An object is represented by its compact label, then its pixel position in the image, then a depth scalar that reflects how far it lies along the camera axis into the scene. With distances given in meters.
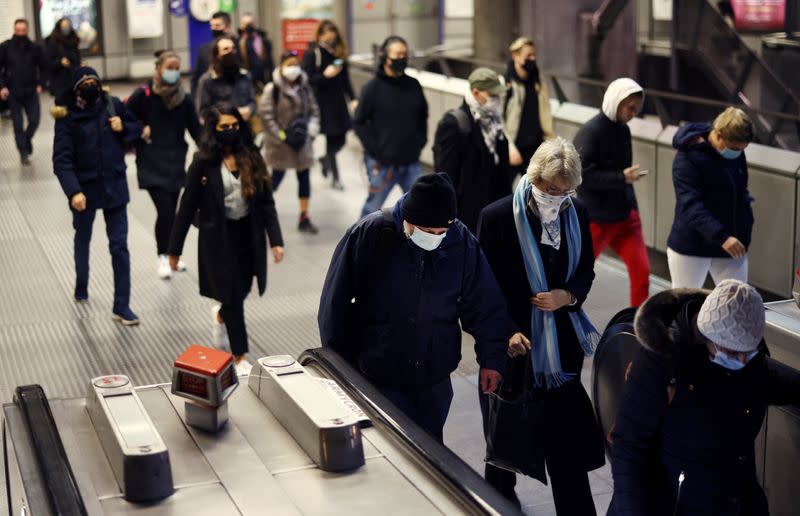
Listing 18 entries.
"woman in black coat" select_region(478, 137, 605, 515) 4.77
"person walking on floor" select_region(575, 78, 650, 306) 7.08
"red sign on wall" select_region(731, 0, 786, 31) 13.85
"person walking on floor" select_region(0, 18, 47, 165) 14.93
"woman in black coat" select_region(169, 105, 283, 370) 6.71
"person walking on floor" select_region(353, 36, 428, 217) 9.45
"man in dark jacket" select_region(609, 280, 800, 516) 3.33
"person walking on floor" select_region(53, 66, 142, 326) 7.95
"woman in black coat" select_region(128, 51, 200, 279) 8.81
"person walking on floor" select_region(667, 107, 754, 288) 6.66
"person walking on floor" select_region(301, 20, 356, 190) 12.25
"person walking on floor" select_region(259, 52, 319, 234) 10.59
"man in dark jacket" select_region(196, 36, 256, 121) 10.10
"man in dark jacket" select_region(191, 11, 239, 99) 12.34
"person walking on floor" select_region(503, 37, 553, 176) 9.56
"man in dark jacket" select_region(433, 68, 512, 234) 7.33
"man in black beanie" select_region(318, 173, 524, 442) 4.33
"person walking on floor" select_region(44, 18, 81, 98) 15.73
